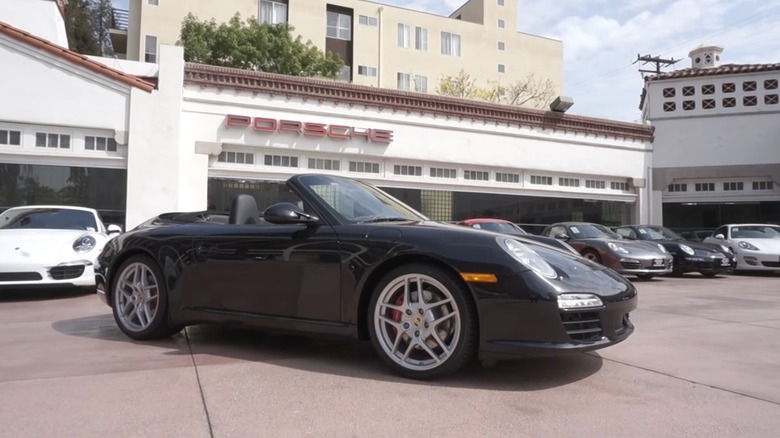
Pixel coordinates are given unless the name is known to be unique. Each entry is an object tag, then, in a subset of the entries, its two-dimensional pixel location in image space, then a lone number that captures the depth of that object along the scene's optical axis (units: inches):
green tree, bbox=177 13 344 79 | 1017.5
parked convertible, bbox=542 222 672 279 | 427.8
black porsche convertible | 129.1
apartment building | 1218.6
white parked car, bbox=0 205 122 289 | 274.5
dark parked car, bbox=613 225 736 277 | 476.7
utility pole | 1694.1
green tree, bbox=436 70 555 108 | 1305.4
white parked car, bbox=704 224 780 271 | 510.0
